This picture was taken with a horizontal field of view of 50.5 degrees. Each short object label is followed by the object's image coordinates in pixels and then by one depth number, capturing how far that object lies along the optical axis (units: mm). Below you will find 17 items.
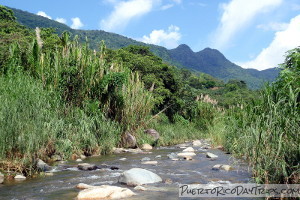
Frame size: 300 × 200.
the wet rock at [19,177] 6380
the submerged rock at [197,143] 15488
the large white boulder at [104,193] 5008
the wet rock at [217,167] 7984
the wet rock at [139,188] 5627
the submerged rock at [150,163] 9223
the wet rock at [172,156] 10531
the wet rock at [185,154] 11039
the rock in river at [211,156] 10314
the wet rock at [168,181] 6349
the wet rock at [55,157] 8773
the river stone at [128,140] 13023
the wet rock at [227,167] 7738
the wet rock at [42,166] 7102
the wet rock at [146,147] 13703
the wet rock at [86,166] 7979
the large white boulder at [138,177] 6102
